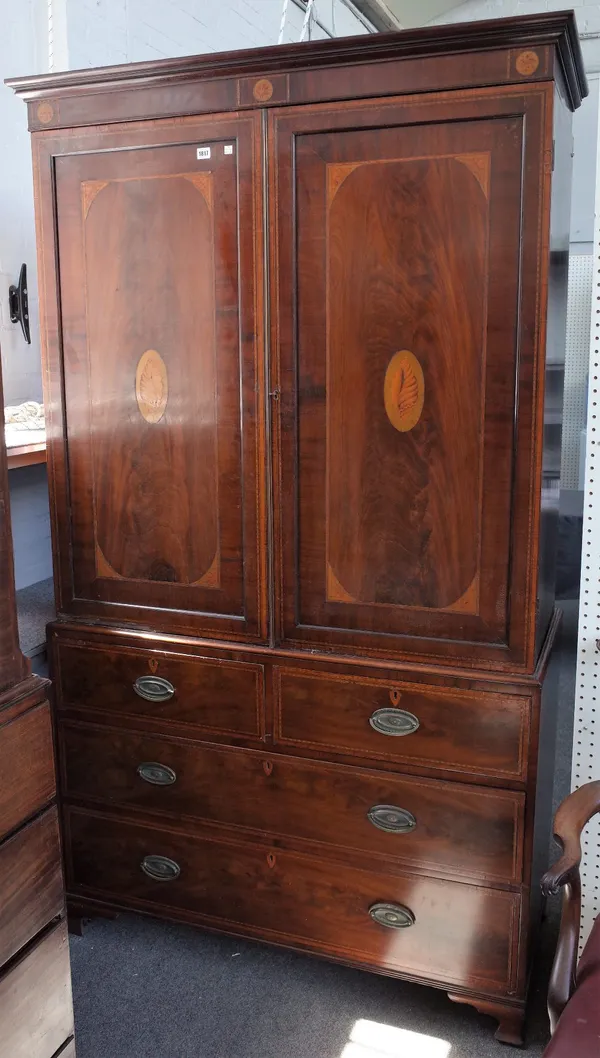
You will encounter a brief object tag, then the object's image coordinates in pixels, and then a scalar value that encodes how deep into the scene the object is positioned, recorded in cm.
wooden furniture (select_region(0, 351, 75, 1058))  140
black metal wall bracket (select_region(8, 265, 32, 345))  241
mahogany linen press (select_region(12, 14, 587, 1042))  172
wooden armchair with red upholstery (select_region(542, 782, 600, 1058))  112
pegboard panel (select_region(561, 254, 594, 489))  423
